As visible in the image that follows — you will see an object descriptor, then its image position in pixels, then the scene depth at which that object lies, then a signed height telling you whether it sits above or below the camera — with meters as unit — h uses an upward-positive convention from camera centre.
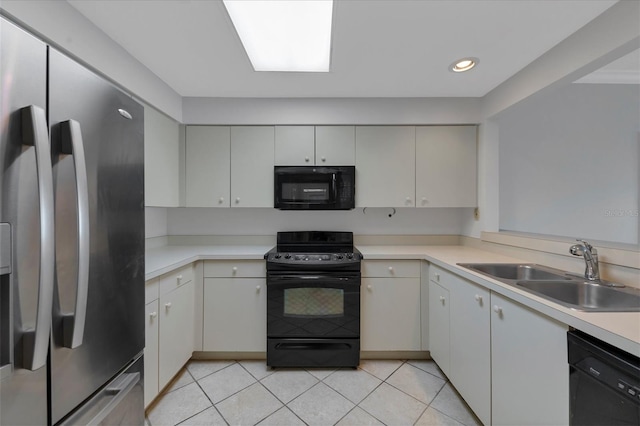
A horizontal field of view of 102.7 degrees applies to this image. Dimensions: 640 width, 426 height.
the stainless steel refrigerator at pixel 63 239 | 0.61 -0.08
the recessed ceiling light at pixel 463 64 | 1.73 +1.02
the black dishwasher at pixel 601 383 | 0.75 -0.55
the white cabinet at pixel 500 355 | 1.01 -0.72
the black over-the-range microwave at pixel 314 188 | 2.35 +0.21
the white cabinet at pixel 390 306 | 2.15 -0.80
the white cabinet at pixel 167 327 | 1.55 -0.80
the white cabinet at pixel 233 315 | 2.13 -0.87
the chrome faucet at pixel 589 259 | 1.34 -0.25
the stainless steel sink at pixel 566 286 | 1.16 -0.40
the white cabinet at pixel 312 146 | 2.41 +0.61
